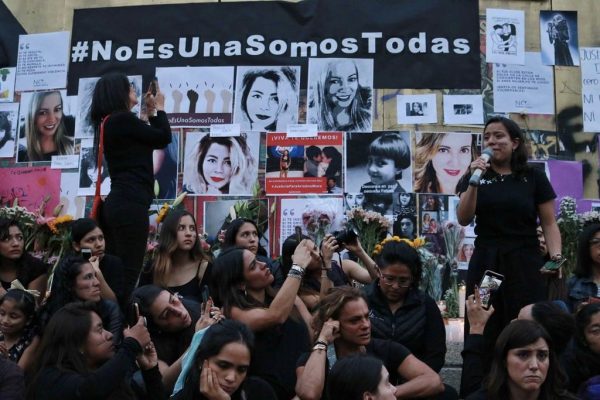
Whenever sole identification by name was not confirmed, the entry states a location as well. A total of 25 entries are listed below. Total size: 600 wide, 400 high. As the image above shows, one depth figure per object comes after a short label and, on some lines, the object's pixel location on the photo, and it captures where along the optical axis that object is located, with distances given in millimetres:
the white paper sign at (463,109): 8062
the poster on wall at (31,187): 8438
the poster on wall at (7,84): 8781
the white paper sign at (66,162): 8461
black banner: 8188
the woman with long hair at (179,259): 5641
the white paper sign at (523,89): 8062
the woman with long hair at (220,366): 3639
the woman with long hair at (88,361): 4012
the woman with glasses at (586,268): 5316
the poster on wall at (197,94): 8312
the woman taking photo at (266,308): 4500
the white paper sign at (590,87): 8070
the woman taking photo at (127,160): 5516
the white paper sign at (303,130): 8117
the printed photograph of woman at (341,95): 8141
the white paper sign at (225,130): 8219
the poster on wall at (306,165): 8023
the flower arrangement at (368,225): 7312
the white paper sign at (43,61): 8641
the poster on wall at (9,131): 8680
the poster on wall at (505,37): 8117
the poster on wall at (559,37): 8156
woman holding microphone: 4910
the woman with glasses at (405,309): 4754
